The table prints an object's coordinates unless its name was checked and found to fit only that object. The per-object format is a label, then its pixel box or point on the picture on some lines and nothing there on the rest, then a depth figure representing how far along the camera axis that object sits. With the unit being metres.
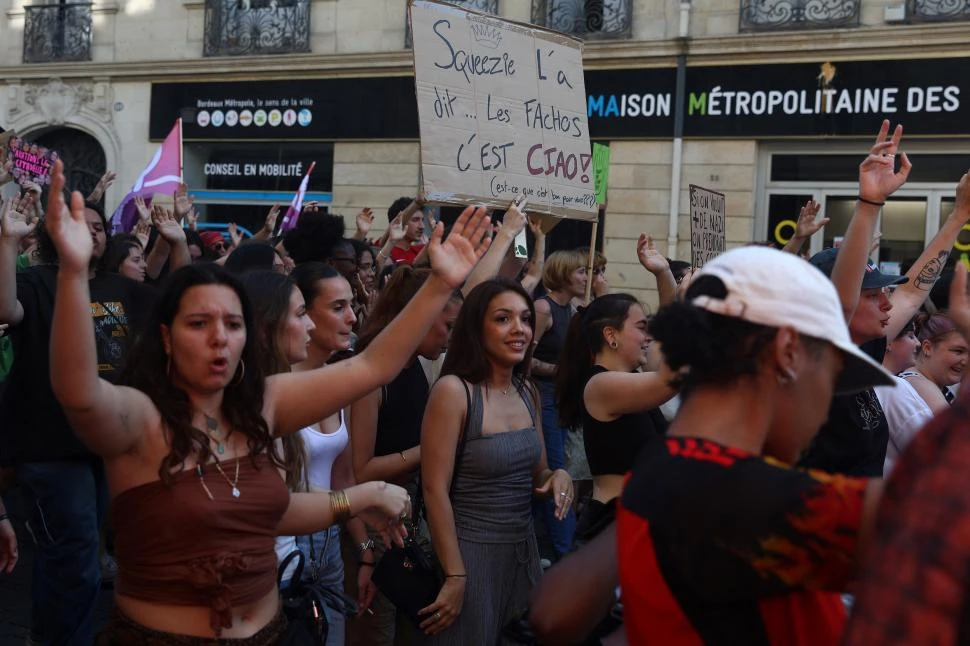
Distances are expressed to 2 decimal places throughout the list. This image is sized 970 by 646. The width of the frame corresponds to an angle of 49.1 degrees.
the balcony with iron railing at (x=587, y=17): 14.66
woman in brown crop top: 2.29
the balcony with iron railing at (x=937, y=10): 13.15
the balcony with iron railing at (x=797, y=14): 13.58
